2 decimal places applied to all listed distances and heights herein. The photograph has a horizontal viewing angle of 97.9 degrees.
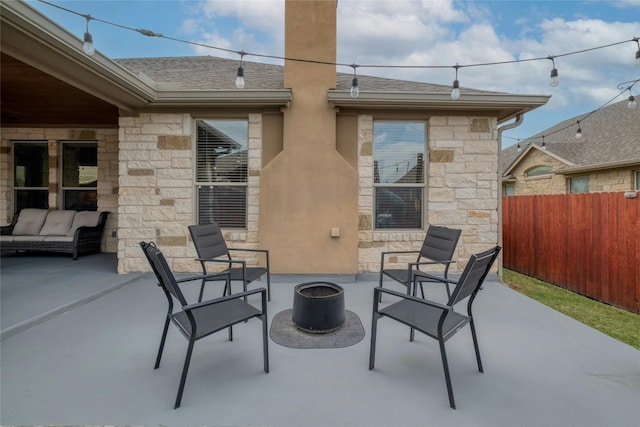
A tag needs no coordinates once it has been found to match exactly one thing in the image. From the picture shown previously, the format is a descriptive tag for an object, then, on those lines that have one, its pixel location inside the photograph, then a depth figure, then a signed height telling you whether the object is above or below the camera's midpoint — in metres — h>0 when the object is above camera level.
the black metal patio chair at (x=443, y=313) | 1.63 -0.69
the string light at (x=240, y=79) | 3.08 +1.50
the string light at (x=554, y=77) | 3.14 +1.57
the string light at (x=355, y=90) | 3.50 +1.58
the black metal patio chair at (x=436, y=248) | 3.05 -0.38
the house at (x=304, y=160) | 4.00 +0.83
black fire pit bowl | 2.40 -0.85
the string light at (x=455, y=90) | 3.30 +1.48
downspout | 4.20 +0.79
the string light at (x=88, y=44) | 2.49 +1.53
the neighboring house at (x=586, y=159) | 7.42 +1.82
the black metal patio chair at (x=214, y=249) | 2.90 -0.39
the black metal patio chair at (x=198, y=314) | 1.61 -0.70
